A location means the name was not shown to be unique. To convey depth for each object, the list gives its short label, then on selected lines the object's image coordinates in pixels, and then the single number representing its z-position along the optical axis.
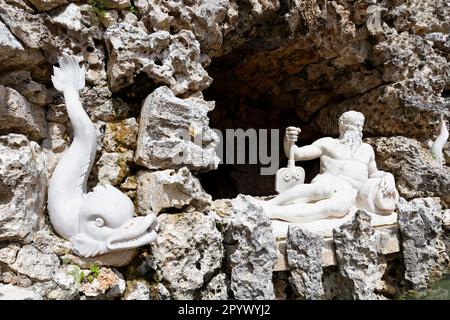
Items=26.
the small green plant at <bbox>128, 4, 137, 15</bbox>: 3.19
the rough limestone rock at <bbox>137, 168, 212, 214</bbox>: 2.94
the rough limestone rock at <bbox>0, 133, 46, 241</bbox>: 2.47
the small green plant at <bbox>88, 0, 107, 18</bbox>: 3.06
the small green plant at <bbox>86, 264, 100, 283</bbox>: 2.61
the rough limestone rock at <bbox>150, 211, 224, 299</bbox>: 2.78
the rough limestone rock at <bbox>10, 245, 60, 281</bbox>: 2.47
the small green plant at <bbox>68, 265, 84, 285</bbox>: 2.58
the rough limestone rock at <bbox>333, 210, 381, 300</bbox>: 3.07
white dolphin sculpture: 2.59
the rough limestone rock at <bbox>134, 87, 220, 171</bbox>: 2.98
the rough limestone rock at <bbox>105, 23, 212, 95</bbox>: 2.99
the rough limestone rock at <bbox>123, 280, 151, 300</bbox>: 2.71
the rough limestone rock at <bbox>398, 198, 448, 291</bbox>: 3.28
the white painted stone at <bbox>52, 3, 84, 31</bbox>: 2.88
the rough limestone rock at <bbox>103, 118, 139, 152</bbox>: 3.06
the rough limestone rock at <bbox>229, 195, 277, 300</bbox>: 2.83
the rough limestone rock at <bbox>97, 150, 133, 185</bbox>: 2.99
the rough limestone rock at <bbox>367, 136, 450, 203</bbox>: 4.86
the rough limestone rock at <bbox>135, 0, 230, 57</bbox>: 3.25
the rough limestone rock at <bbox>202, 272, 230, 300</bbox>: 2.88
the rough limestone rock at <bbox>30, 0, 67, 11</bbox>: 2.78
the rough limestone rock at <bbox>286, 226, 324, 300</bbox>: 2.97
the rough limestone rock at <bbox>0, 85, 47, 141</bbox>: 2.58
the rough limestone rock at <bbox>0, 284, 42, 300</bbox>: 2.30
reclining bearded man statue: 3.50
